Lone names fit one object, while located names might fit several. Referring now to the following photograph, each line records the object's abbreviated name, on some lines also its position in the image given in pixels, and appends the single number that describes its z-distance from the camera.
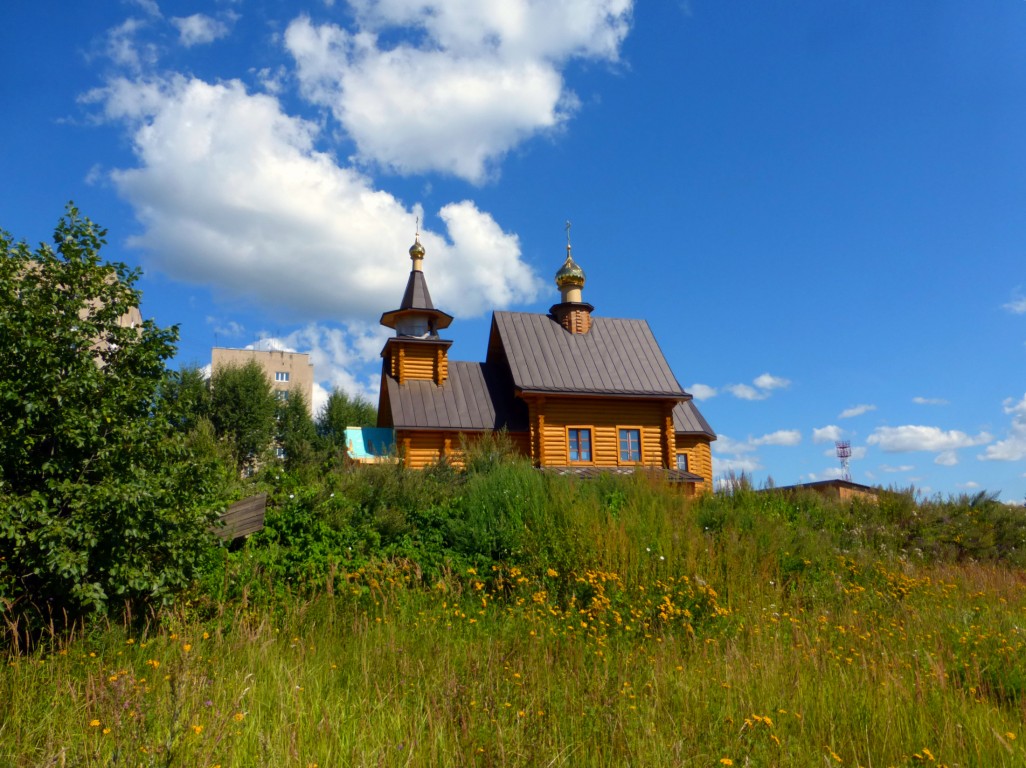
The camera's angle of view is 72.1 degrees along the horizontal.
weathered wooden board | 7.77
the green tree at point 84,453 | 5.46
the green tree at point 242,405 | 35.09
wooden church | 23.36
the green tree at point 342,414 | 41.78
